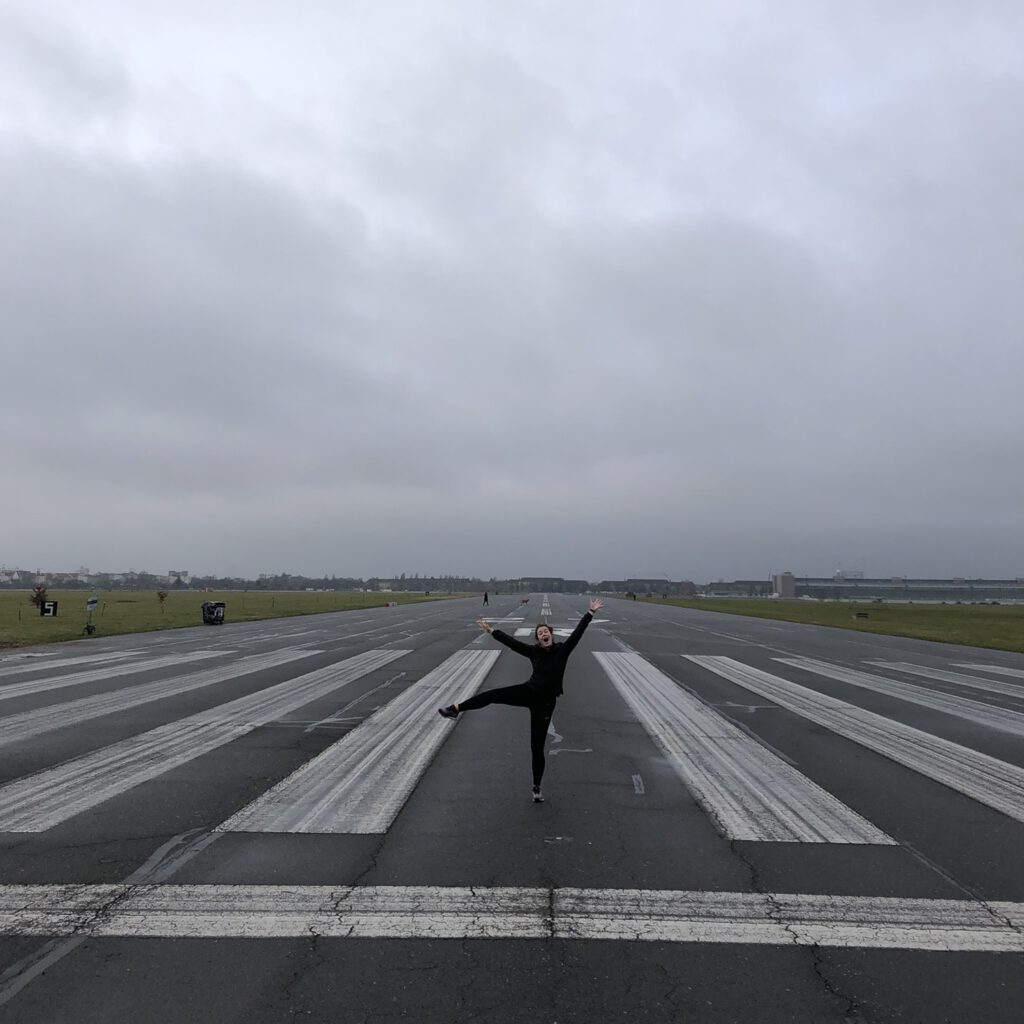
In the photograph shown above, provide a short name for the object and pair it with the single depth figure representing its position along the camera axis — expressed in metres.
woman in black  6.75
